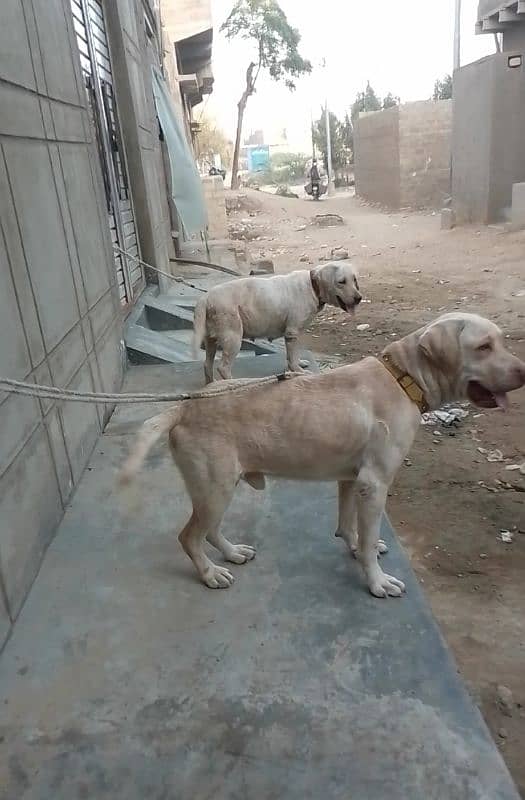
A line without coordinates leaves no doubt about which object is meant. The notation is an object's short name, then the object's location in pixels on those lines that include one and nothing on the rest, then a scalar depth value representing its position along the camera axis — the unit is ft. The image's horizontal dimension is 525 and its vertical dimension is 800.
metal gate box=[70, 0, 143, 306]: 20.40
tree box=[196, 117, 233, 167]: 133.90
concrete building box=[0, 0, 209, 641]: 8.68
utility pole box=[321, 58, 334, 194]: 107.76
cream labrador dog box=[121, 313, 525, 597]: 7.95
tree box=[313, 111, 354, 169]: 121.49
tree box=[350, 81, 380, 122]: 129.39
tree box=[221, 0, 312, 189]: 106.42
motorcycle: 96.84
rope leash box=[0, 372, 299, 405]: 6.97
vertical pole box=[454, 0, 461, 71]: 65.41
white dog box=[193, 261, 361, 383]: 16.52
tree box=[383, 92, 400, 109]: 128.01
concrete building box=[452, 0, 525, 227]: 44.70
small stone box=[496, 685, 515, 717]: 8.41
